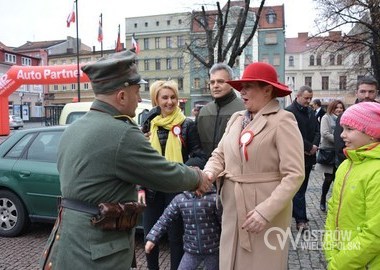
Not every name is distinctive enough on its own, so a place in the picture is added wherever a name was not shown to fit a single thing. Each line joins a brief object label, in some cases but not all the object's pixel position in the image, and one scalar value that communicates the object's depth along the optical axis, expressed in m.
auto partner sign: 17.11
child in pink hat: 2.39
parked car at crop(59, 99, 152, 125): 9.81
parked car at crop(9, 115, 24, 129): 35.59
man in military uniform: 2.08
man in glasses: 3.70
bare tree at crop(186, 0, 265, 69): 18.25
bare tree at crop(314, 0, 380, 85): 19.80
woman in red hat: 2.57
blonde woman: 3.87
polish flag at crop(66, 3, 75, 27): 24.72
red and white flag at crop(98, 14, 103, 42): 29.55
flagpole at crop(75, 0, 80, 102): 23.91
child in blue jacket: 3.41
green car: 5.75
